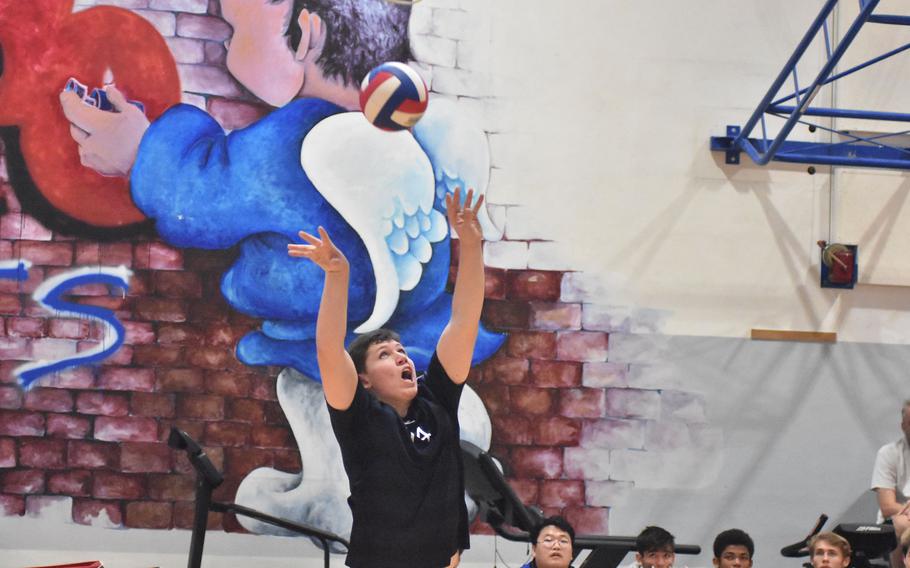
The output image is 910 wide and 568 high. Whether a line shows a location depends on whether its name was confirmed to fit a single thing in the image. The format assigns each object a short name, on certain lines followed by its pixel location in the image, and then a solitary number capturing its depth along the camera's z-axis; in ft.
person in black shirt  21.29
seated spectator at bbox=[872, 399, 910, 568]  41.42
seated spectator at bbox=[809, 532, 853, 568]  34.73
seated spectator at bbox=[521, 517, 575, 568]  34.83
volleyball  29.58
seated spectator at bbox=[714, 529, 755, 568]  38.91
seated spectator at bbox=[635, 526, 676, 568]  38.29
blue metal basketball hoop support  40.06
